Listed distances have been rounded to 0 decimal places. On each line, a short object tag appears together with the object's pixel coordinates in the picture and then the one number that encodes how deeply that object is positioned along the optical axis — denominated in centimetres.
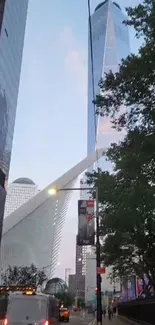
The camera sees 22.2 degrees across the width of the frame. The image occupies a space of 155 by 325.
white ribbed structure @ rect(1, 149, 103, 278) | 12606
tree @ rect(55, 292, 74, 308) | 13098
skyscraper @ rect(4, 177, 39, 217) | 18125
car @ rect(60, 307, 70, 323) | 4543
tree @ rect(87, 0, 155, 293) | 1410
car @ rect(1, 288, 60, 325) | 1178
